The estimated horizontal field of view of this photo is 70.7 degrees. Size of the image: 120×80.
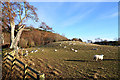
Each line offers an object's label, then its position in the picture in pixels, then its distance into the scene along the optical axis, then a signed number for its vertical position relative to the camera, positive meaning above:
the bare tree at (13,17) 15.14 +4.43
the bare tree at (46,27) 21.12 +3.58
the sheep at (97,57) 8.48 -1.70
